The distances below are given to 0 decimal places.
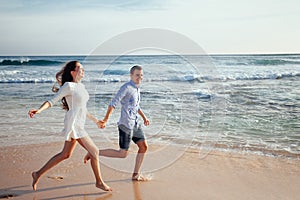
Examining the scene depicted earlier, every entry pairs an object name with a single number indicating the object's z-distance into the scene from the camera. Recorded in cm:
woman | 325
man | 356
